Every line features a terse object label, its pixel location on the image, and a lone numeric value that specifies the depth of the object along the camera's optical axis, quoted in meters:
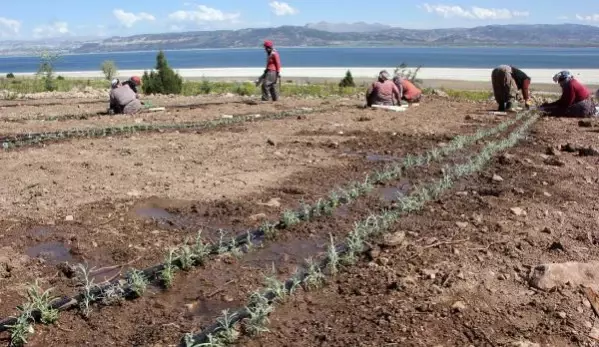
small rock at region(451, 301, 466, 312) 3.64
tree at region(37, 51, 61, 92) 25.67
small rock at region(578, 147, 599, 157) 8.18
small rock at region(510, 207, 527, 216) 5.40
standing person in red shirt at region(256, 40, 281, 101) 14.16
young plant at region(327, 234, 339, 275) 4.27
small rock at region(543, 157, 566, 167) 7.56
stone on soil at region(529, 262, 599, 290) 4.03
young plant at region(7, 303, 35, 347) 3.47
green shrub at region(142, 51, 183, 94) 23.25
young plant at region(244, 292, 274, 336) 3.44
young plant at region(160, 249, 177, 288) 4.20
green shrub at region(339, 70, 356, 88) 35.38
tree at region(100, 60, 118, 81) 48.19
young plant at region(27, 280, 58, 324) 3.63
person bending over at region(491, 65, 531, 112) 13.04
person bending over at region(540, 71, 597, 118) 11.59
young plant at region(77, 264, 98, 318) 3.80
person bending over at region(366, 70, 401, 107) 13.22
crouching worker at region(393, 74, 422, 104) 14.04
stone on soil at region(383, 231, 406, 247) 4.61
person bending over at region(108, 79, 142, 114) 12.49
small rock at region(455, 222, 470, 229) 5.08
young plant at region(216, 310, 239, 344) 3.33
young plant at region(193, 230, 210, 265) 4.59
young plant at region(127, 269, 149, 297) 4.01
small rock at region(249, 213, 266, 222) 5.71
